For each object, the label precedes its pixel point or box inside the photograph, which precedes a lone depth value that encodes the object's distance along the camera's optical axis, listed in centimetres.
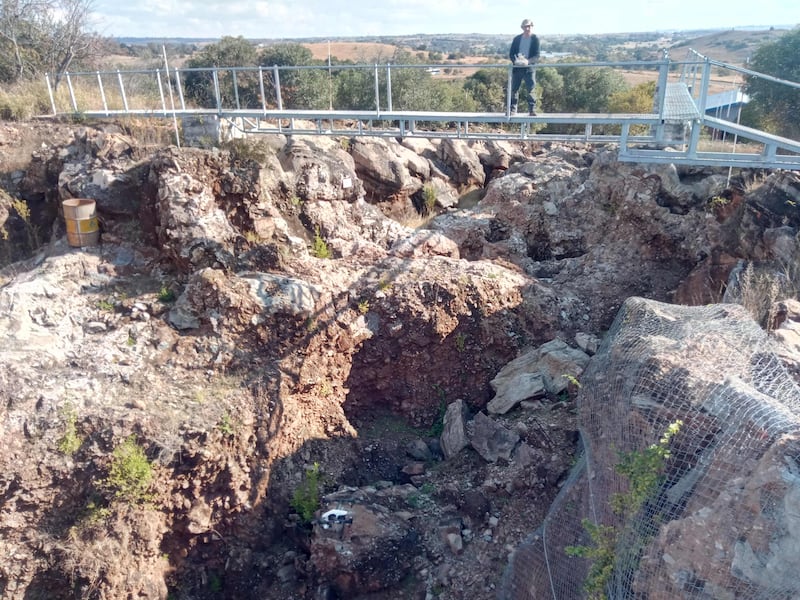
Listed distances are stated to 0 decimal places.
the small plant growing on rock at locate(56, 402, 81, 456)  661
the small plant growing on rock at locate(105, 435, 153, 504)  646
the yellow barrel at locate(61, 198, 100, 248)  891
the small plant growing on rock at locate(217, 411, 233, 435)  717
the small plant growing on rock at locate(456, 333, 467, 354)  906
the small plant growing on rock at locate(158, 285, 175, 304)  849
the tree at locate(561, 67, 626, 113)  1928
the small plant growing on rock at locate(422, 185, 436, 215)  1250
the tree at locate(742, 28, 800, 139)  1806
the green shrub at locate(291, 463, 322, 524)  718
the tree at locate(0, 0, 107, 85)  1370
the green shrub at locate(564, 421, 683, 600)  428
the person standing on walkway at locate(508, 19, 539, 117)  939
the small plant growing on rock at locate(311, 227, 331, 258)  958
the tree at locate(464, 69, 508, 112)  1900
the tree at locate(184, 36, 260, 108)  1658
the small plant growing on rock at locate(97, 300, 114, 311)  823
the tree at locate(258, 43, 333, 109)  1575
